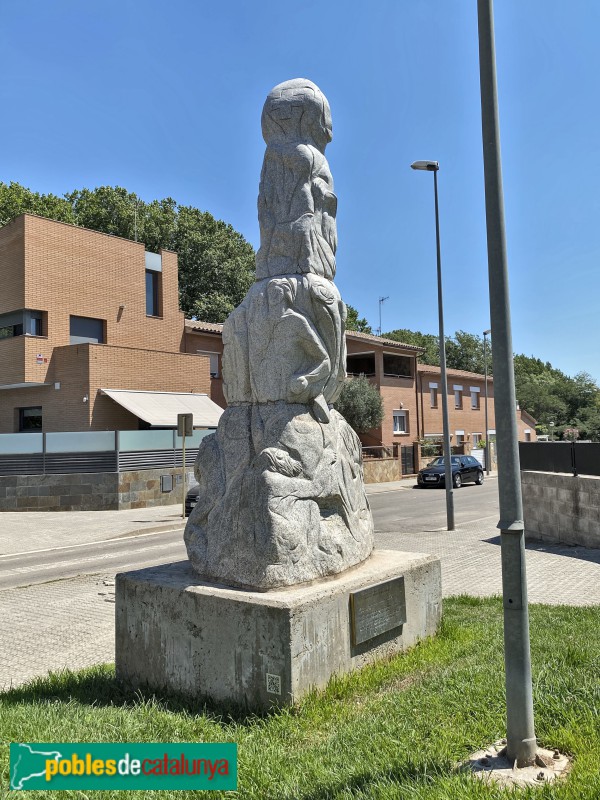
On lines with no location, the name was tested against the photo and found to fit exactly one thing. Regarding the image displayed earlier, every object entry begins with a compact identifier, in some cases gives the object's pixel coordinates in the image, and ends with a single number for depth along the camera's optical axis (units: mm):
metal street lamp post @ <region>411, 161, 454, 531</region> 14836
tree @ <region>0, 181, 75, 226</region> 33062
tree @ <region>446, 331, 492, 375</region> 73625
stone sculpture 4973
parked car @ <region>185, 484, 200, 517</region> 18138
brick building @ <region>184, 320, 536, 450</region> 30906
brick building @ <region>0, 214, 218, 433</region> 23047
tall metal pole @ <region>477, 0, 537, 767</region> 3283
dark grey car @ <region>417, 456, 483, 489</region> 28047
